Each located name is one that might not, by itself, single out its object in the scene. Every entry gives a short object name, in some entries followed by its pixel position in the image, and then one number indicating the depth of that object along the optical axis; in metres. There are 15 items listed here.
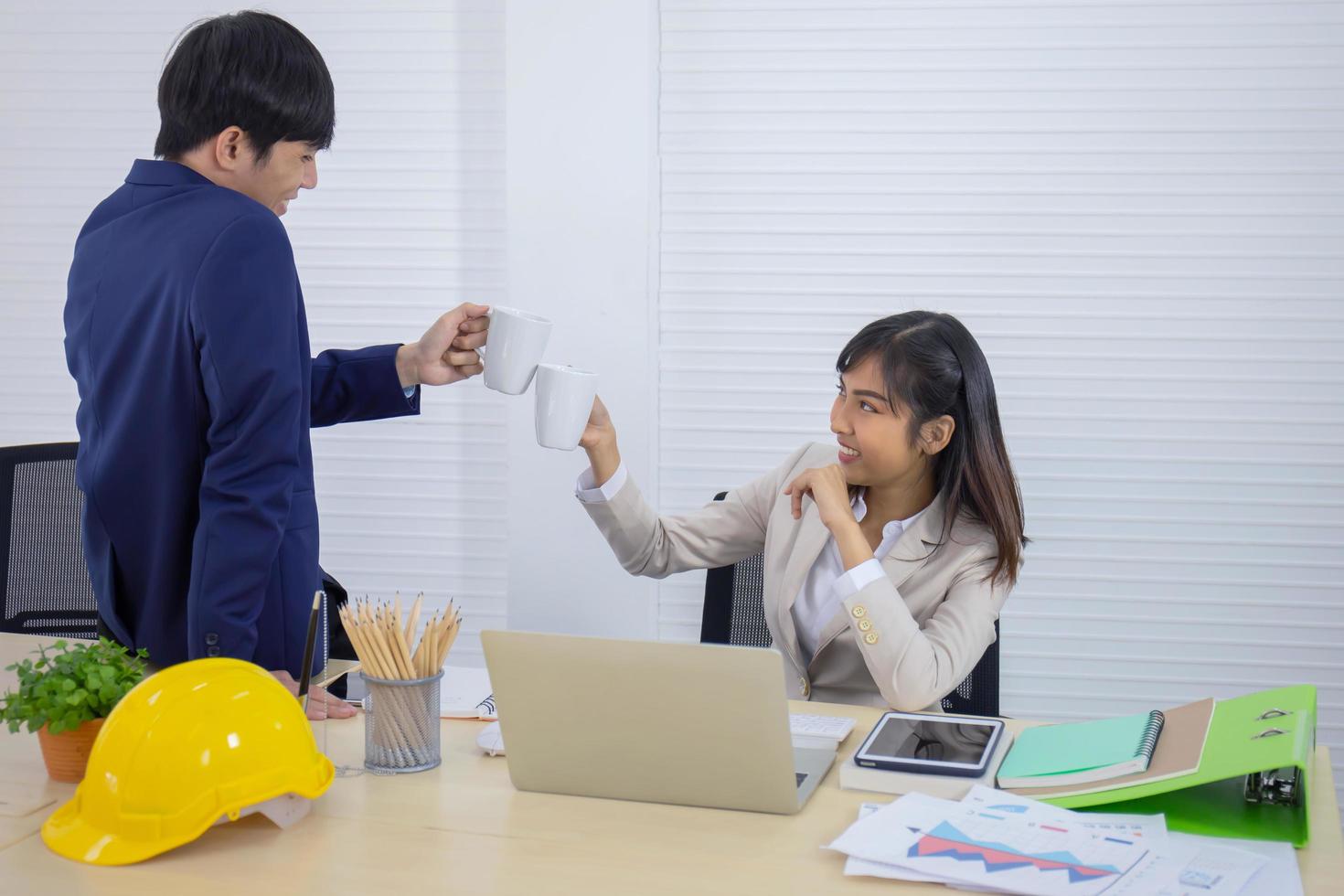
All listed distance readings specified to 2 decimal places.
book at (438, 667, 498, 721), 1.66
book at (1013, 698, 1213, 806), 1.29
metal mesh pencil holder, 1.43
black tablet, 1.40
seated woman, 1.92
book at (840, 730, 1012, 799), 1.37
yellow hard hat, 1.20
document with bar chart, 1.12
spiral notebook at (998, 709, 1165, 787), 1.34
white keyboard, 1.56
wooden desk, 1.15
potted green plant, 1.33
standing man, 1.60
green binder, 1.25
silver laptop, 1.26
